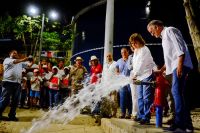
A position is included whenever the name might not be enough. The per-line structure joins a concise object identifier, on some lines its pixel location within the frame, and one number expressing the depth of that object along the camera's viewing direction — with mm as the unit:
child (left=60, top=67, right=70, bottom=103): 10734
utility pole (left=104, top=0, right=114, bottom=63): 7965
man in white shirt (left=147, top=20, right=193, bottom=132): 4012
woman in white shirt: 5074
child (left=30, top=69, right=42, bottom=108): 11504
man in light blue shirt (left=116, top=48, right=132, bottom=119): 6785
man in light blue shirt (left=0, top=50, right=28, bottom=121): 8109
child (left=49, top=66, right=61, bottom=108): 10742
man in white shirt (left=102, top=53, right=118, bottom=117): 7492
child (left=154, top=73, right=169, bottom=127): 4520
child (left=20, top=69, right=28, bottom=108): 11070
